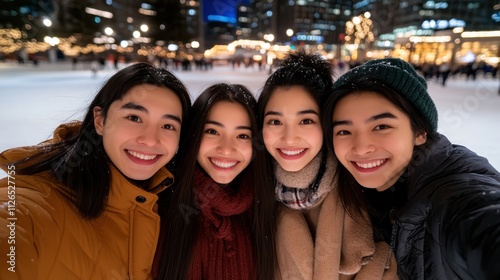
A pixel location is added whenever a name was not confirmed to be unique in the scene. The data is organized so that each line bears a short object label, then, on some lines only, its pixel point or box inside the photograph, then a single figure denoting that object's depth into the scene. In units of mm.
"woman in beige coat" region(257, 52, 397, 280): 456
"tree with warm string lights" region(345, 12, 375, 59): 22446
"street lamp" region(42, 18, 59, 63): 21797
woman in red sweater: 458
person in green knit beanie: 302
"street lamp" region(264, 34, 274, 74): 41228
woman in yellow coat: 347
